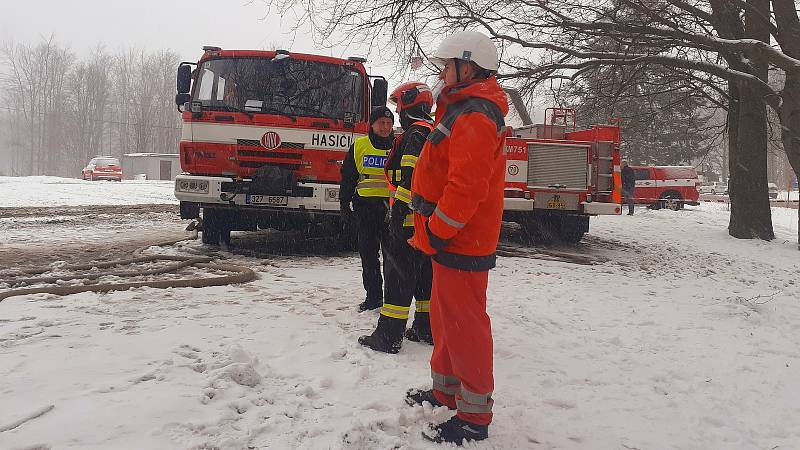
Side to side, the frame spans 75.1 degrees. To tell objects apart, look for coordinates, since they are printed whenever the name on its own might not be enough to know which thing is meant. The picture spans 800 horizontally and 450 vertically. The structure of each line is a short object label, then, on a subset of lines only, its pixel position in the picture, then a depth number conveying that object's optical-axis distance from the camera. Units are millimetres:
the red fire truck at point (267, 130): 6805
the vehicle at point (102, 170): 32281
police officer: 4547
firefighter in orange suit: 2580
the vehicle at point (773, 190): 39191
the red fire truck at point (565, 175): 9531
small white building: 45219
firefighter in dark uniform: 3586
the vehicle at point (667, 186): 23891
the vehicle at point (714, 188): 49650
